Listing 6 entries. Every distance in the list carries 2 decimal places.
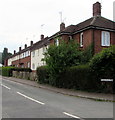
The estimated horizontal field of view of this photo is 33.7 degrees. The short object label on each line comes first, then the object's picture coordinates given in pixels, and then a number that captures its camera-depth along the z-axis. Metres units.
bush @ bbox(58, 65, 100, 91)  15.63
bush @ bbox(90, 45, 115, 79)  14.58
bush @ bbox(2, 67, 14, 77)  42.74
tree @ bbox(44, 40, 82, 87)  18.94
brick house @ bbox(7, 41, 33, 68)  51.31
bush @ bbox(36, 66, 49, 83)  22.72
